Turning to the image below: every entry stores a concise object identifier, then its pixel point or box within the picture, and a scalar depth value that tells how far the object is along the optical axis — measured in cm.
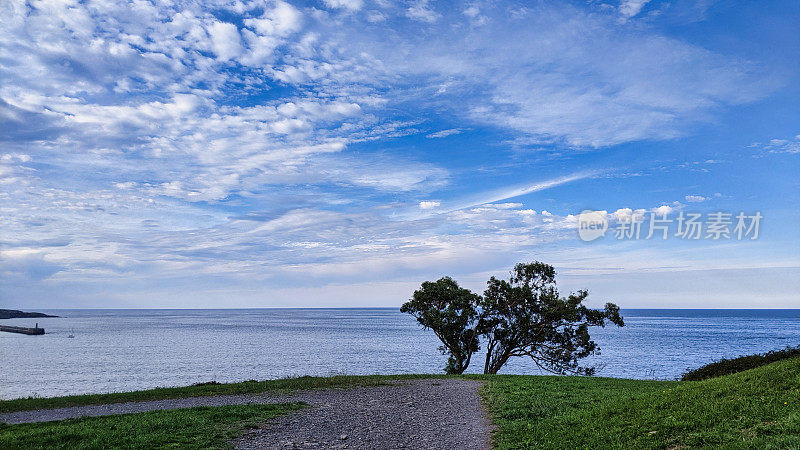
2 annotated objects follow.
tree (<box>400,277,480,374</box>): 3244
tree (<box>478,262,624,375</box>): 3170
